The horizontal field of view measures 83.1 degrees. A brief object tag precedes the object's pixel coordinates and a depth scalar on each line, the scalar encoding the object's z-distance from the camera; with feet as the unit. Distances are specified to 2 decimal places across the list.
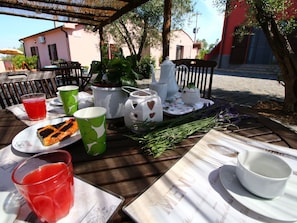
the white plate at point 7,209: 1.09
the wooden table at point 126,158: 1.45
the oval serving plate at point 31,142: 1.85
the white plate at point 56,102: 3.39
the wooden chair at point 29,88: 4.20
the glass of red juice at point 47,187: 1.04
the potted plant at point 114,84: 2.59
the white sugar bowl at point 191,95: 3.21
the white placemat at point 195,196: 1.11
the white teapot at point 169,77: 3.49
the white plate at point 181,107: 2.94
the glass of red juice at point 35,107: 2.65
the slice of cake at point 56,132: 1.98
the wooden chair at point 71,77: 11.91
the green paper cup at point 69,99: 2.75
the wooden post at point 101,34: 14.21
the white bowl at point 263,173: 1.18
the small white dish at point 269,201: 1.10
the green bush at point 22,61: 33.27
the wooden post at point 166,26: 6.47
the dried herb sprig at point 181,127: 1.97
